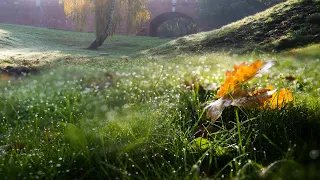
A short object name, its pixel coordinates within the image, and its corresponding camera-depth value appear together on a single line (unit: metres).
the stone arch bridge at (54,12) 37.34
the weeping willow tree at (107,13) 16.58
